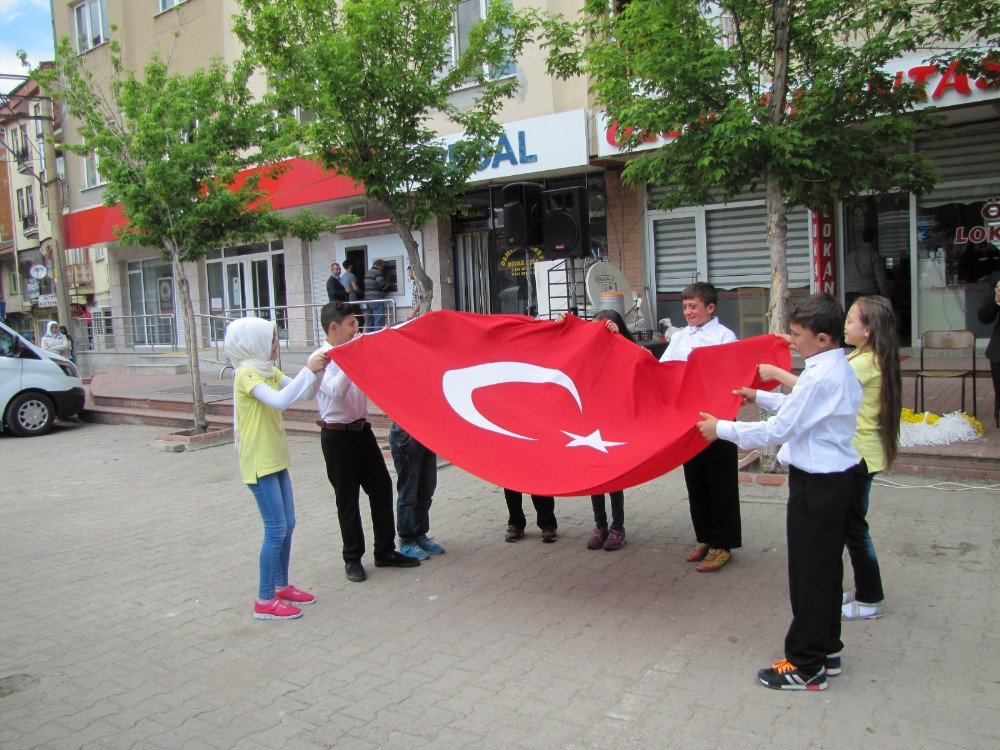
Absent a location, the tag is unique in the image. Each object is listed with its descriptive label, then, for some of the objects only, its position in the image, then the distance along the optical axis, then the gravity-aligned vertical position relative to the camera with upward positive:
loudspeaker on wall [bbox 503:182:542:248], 10.65 +1.03
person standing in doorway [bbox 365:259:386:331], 18.09 +0.25
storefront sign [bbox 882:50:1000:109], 10.44 +2.36
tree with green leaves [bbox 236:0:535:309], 10.10 +2.71
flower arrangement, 8.32 -1.58
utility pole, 20.39 +2.42
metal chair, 9.96 -0.84
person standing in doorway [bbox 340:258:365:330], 18.30 +0.37
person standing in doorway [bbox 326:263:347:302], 17.95 +0.32
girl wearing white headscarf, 5.20 -0.76
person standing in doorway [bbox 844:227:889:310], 12.84 +0.03
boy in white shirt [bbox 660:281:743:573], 5.72 -1.33
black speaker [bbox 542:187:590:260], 10.46 +0.86
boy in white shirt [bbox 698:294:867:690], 3.91 -0.94
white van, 15.35 -1.27
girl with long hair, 4.59 -0.73
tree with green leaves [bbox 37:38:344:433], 12.17 +2.39
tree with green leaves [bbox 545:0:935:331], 7.90 +1.75
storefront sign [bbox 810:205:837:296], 13.65 +0.39
